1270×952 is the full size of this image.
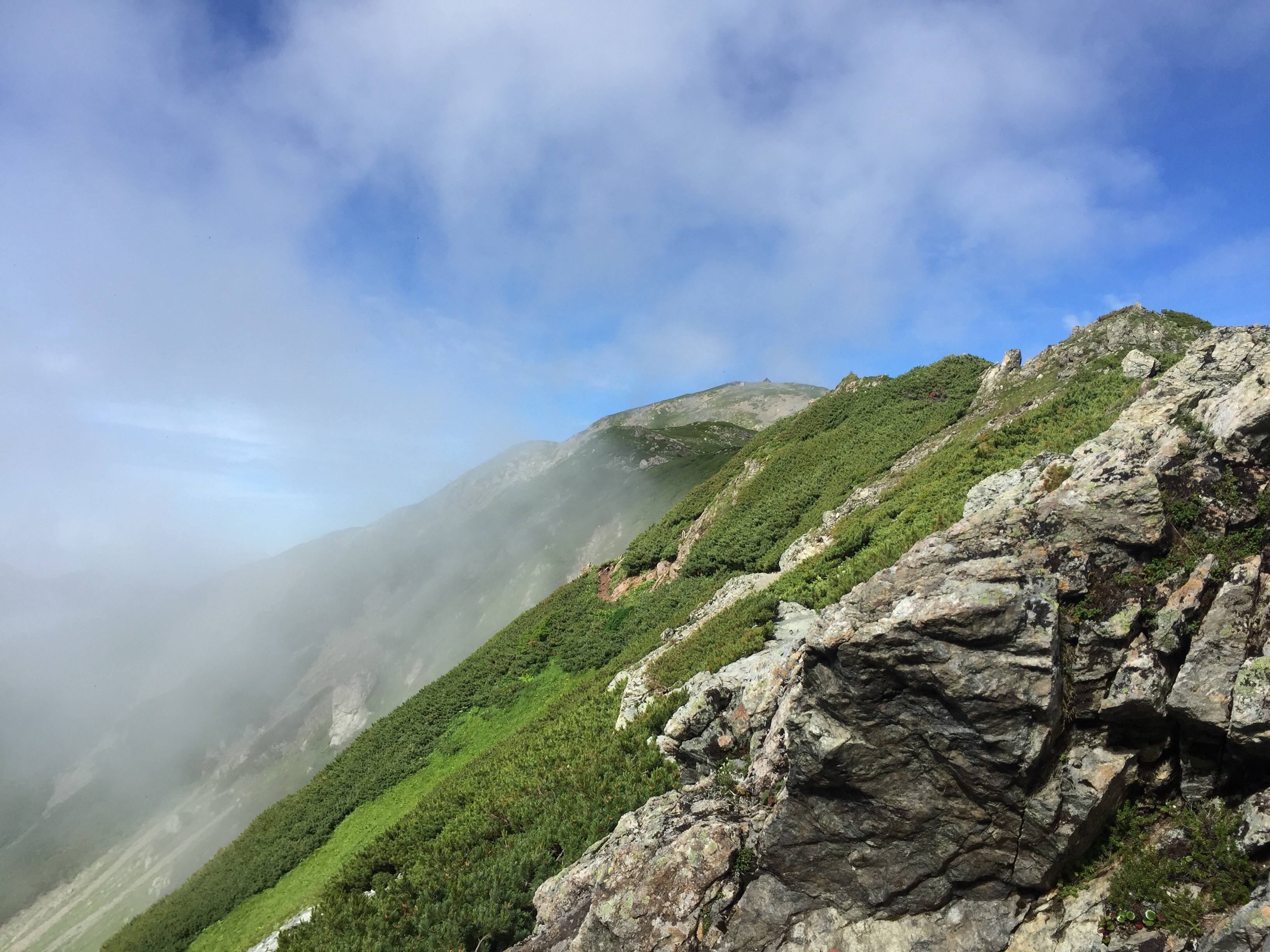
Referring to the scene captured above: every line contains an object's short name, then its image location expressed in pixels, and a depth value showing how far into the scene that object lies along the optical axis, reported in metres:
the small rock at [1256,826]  6.17
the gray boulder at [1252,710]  6.32
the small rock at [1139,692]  7.25
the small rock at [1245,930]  5.36
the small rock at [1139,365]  22.59
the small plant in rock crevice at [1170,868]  6.21
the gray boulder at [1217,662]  6.85
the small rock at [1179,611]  7.45
